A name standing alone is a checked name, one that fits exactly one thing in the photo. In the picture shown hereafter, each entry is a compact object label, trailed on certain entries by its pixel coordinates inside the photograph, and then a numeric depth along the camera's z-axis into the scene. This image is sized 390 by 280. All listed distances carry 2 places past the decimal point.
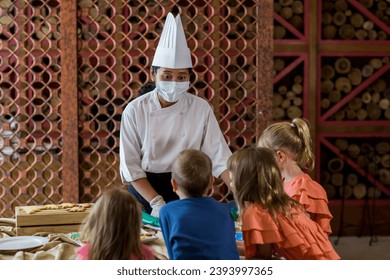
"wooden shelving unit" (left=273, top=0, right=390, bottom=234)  5.56
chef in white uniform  3.04
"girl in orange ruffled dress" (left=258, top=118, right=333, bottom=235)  2.71
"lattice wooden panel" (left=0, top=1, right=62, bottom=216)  4.14
